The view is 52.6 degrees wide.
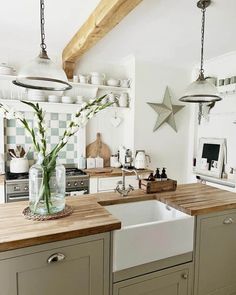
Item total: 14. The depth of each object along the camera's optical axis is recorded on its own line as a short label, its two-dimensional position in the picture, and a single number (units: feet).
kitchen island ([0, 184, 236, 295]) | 3.79
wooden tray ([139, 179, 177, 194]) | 6.53
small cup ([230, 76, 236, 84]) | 10.24
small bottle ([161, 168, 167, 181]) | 6.86
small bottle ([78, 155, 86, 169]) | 11.37
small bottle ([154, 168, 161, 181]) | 6.87
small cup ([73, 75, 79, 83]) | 10.97
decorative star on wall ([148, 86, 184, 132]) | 12.10
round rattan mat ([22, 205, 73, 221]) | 4.50
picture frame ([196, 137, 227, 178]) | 10.85
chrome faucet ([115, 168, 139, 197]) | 6.29
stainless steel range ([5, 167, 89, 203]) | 8.70
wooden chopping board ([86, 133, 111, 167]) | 11.98
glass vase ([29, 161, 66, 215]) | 4.60
